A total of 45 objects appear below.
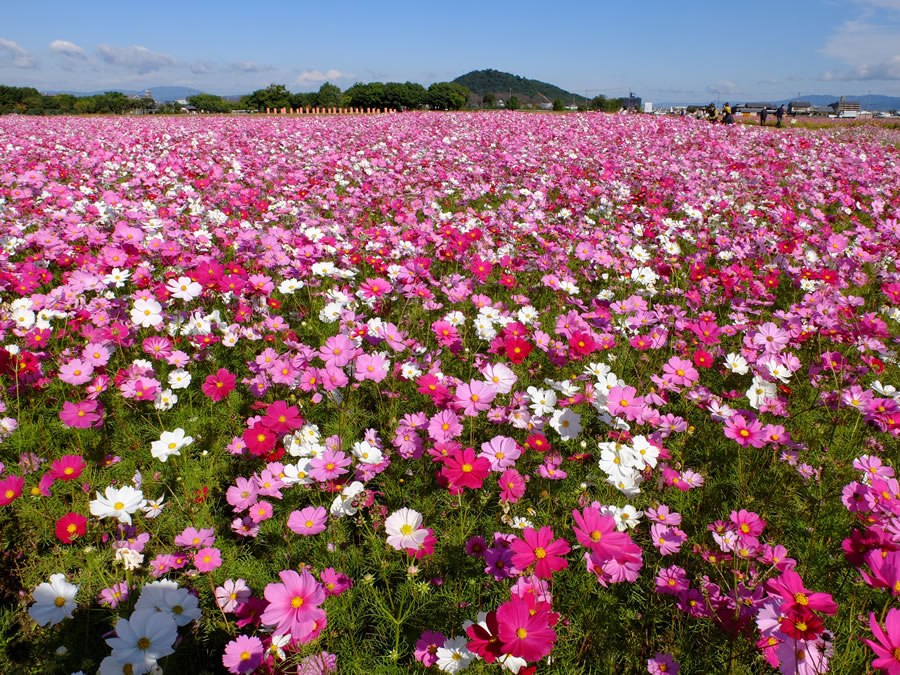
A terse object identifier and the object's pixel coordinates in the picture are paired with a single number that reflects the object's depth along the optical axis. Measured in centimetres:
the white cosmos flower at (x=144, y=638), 112
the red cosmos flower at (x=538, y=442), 183
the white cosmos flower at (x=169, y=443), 191
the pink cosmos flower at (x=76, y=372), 210
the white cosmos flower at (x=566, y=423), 195
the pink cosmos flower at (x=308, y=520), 146
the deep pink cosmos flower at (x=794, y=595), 104
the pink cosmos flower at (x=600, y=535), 110
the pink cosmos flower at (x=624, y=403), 182
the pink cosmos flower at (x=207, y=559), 148
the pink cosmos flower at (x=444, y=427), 175
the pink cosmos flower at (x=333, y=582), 141
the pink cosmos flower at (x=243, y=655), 118
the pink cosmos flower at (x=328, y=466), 157
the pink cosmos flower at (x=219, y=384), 195
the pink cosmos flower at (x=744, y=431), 183
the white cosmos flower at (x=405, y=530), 143
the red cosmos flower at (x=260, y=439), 158
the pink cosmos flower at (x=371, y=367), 205
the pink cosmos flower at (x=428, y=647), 129
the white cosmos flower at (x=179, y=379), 233
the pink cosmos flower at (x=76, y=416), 188
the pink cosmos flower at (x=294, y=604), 104
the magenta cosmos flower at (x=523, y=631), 95
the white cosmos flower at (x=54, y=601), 129
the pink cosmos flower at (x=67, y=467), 166
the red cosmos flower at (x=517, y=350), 190
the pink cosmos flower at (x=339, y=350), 211
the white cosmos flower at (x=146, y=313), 247
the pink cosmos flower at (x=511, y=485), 154
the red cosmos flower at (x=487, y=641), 99
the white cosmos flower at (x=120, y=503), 151
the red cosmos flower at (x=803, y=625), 99
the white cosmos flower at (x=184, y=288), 248
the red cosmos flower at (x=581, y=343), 220
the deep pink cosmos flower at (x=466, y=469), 139
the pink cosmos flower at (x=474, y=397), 179
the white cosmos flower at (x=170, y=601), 126
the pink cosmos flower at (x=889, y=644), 88
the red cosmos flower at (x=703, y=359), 239
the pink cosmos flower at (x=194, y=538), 158
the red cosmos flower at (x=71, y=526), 144
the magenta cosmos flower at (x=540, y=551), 112
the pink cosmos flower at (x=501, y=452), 166
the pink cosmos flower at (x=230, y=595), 145
